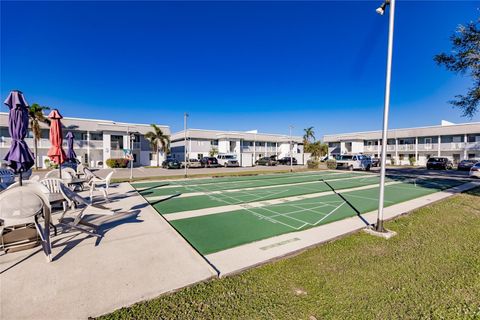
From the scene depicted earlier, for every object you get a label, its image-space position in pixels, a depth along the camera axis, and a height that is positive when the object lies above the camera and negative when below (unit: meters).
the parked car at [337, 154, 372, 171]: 29.22 -0.88
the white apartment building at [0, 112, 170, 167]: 32.69 +2.57
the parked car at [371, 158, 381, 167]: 37.85 -1.26
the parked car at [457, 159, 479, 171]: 28.66 -1.22
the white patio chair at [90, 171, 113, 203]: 9.21 -1.15
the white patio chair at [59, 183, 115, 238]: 5.46 -1.28
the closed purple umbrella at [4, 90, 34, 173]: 4.99 +0.63
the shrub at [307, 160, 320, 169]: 32.88 -1.28
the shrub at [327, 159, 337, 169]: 31.42 -1.22
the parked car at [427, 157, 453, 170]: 31.03 -1.13
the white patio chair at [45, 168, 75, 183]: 10.00 -1.00
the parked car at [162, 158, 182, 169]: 34.29 -1.33
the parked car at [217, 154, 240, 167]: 39.91 -0.82
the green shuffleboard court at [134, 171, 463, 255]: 5.97 -2.03
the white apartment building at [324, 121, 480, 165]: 38.34 +2.67
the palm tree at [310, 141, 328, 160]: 59.03 +1.76
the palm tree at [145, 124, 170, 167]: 39.34 +2.96
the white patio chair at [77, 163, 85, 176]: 13.30 -0.83
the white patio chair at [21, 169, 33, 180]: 10.84 -1.02
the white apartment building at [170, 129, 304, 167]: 44.91 +2.53
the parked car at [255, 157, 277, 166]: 44.19 -1.29
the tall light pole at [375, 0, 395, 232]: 5.49 +1.47
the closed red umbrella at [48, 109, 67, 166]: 8.99 +0.70
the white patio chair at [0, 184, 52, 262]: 4.19 -1.02
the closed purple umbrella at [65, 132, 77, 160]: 12.38 +0.45
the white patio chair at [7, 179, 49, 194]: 4.65 -0.62
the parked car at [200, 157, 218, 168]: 38.16 -1.13
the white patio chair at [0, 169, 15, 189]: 9.20 -0.91
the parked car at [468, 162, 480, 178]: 20.01 -1.42
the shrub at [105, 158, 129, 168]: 34.28 -1.18
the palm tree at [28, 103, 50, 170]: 28.49 +4.83
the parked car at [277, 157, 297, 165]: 47.97 -1.19
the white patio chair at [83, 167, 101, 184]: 11.11 -0.95
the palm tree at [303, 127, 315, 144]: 59.72 +5.61
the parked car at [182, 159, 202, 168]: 37.44 -1.47
